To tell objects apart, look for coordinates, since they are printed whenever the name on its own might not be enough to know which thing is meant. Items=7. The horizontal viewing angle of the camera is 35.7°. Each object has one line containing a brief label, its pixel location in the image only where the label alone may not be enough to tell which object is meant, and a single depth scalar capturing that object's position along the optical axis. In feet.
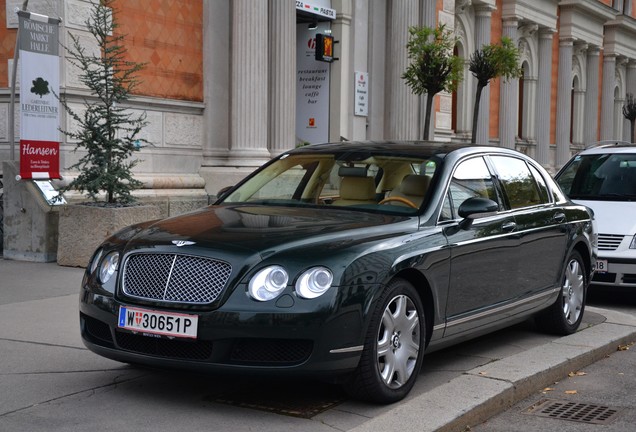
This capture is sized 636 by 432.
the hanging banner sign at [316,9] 64.71
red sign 39.91
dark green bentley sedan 17.33
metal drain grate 19.76
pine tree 37.52
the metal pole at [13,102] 41.40
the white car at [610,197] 35.12
